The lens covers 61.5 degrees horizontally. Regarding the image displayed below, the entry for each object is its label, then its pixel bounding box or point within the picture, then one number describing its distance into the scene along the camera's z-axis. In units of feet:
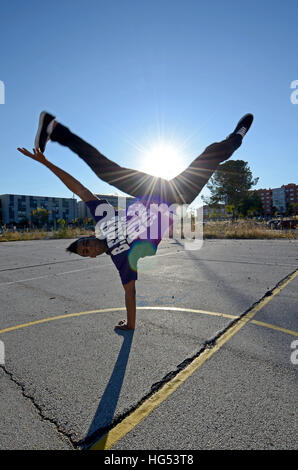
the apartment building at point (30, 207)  299.38
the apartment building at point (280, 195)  451.53
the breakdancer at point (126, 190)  9.34
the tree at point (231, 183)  156.35
